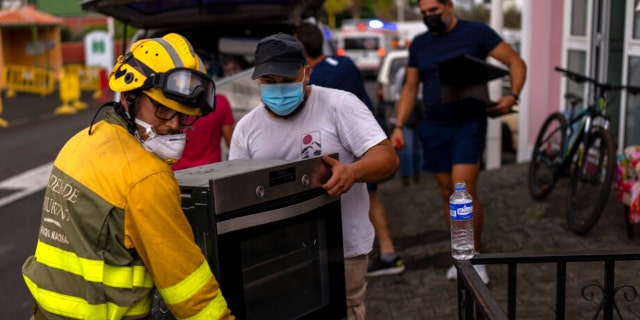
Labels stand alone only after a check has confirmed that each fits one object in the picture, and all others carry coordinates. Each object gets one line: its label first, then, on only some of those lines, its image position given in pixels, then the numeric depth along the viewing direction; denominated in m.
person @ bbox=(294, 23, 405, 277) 6.06
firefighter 2.59
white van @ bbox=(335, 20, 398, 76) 37.25
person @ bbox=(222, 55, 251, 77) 7.80
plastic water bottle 3.48
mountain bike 6.55
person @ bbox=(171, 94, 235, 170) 6.09
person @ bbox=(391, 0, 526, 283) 5.73
